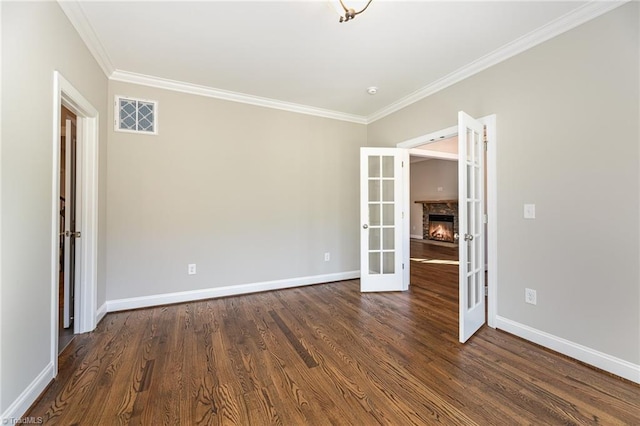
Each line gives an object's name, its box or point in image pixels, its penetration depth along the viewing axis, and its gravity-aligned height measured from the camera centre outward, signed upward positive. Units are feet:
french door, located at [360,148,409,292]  11.89 -0.16
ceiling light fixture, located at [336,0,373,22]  5.74 +4.66
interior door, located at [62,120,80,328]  7.95 -0.36
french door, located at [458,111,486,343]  7.32 -0.34
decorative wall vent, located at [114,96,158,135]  9.36 +3.69
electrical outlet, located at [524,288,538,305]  7.46 -2.39
